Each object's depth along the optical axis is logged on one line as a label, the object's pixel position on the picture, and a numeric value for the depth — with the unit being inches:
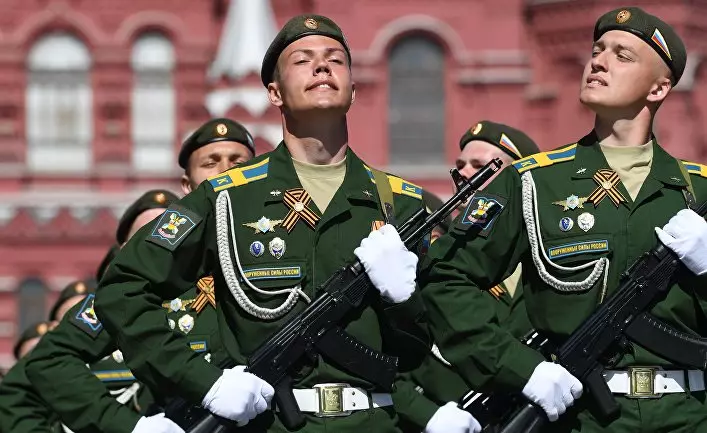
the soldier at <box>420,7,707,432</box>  498.5
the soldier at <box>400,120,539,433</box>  521.8
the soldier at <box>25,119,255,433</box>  609.0
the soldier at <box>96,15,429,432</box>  499.6
